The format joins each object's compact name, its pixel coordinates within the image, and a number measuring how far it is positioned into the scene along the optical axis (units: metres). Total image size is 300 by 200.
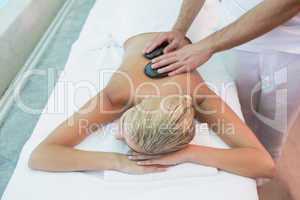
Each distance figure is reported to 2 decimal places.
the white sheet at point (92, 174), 0.88
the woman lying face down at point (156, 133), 0.87
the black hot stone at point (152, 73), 1.11
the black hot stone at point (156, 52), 1.19
